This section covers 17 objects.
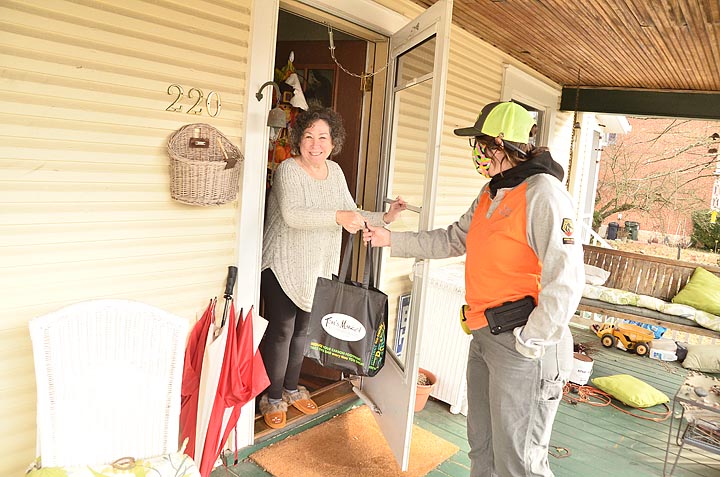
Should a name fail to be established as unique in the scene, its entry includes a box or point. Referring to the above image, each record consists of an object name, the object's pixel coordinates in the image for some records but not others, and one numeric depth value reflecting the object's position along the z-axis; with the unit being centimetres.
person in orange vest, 187
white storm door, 260
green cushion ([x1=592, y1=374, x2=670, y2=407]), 418
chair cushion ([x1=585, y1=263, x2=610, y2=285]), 560
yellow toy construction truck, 552
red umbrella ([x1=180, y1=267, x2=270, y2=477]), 239
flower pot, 351
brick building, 1299
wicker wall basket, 226
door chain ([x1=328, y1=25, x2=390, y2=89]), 342
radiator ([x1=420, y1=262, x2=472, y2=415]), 367
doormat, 286
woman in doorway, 285
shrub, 1223
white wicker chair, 179
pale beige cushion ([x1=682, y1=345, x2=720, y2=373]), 521
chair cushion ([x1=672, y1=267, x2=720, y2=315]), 537
